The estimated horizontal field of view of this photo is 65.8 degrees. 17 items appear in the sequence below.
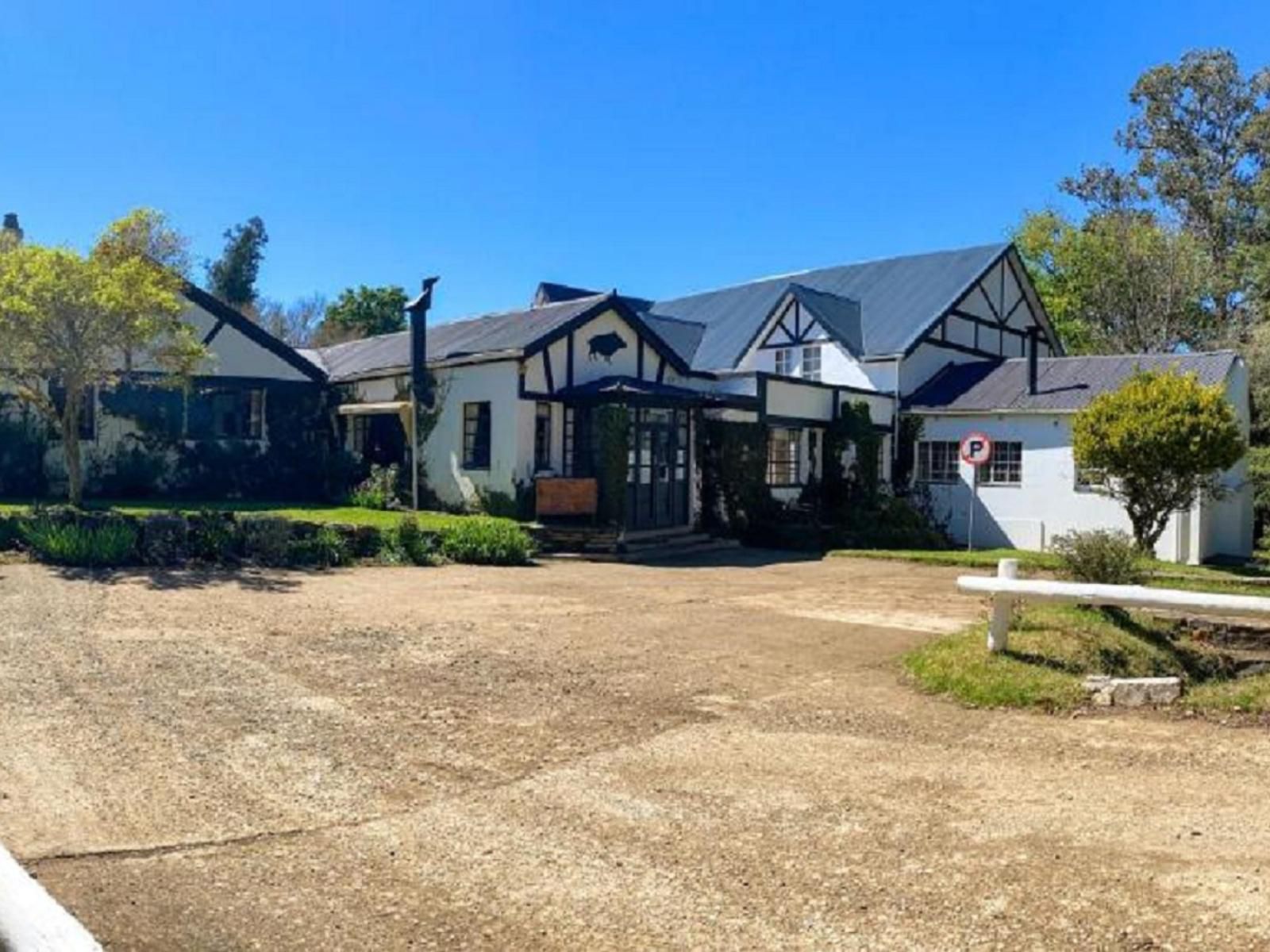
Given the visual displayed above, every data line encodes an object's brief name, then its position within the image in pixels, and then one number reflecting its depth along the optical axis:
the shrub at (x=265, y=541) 13.95
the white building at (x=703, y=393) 18.58
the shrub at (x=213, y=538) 13.66
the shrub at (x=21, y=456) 19.34
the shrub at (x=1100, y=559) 9.12
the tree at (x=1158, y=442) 16.02
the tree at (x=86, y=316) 13.60
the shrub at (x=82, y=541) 12.87
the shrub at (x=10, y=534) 13.29
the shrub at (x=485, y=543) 15.38
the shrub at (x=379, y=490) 20.16
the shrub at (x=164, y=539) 13.34
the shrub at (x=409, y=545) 14.99
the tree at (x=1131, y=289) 30.84
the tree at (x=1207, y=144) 32.75
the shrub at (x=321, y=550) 14.20
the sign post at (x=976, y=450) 19.16
